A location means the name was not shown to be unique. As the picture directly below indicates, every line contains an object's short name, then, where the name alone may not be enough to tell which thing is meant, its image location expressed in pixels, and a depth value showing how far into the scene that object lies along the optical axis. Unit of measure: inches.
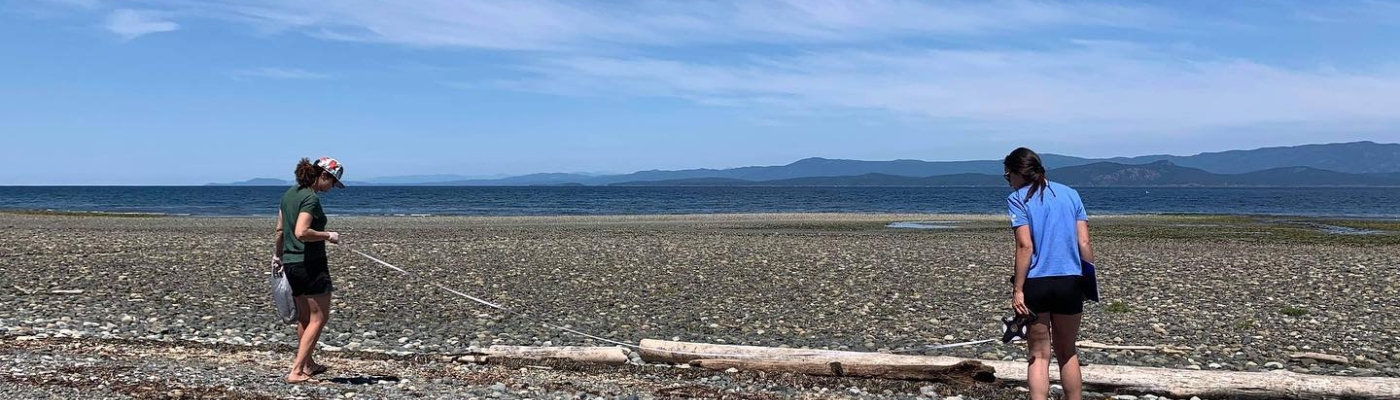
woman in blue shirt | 253.9
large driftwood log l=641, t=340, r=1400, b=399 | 302.7
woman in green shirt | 302.8
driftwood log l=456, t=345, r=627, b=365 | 363.6
